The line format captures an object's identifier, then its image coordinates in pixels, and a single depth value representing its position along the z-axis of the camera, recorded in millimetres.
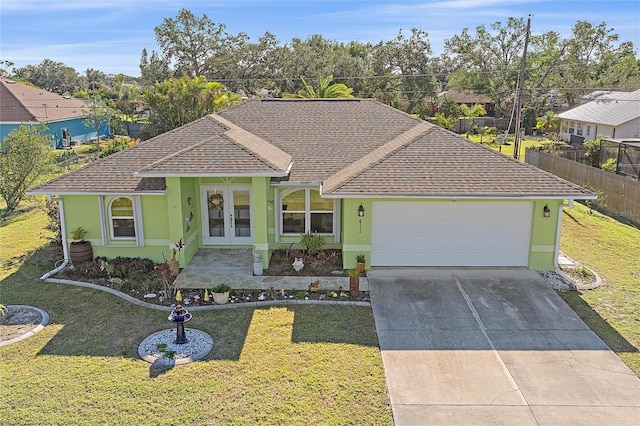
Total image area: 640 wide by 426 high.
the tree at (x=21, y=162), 20719
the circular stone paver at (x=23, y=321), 10352
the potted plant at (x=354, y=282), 12133
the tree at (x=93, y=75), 109988
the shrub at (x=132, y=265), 13539
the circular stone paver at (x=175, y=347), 9344
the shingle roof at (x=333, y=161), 13141
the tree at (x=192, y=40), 55938
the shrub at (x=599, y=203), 21688
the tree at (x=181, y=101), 27703
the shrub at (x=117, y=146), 29434
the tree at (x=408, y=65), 56344
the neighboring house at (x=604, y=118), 36969
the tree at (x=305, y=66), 55031
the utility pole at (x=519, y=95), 25438
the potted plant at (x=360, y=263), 13711
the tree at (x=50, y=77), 88875
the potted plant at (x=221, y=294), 11773
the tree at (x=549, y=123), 51531
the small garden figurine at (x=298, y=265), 13859
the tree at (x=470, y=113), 50244
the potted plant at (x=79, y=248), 14094
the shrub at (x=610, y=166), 24031
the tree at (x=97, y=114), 42094
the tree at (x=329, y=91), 30753
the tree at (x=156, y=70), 56375
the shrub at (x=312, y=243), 14555
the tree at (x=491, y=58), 57531
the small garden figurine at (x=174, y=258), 13328
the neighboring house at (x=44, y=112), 38531
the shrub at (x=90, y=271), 13500
